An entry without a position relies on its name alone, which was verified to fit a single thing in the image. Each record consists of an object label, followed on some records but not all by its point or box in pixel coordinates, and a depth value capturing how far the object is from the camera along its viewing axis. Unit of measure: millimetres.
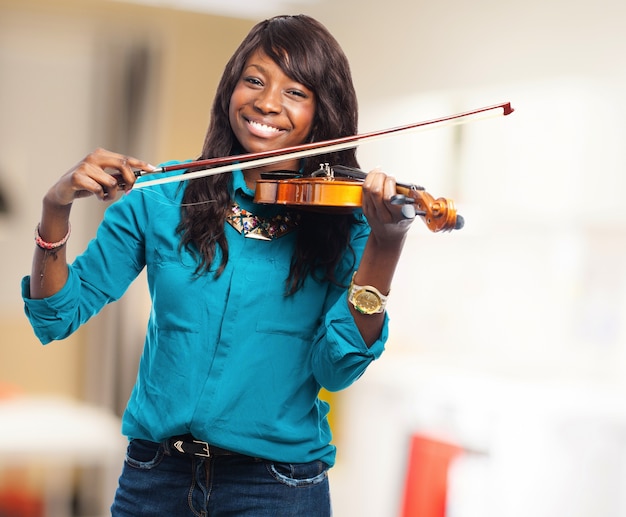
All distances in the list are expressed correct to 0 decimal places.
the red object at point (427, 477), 5236
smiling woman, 2746
